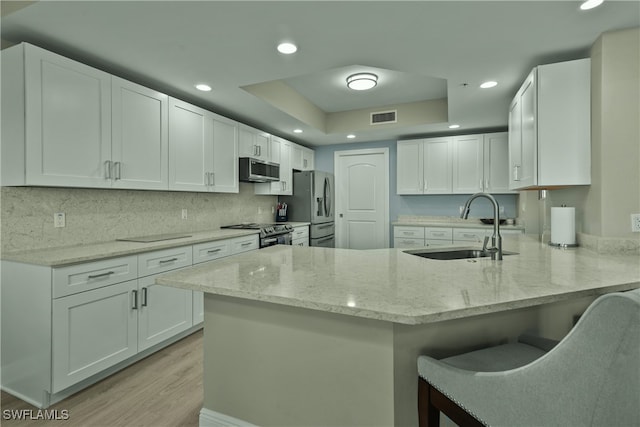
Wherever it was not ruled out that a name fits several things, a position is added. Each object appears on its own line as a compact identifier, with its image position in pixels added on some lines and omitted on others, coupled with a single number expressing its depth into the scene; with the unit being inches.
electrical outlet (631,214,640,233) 76.2
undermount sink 83.8
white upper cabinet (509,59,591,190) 83.3
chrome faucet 65.6
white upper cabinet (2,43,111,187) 74.3
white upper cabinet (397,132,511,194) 173.9
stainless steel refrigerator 191.3
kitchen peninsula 42.0
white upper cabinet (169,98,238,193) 116.0
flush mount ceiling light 128.6
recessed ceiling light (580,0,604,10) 66.1
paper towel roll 87.6
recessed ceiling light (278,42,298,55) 85.1
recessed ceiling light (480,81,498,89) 112.6
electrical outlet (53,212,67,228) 88.7
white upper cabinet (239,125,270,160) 152.6
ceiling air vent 176.1
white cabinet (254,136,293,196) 174.0
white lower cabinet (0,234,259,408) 71.5
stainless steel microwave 147.8
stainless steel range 145.8
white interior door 211.3
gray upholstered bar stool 26.7
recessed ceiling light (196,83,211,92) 113.5
